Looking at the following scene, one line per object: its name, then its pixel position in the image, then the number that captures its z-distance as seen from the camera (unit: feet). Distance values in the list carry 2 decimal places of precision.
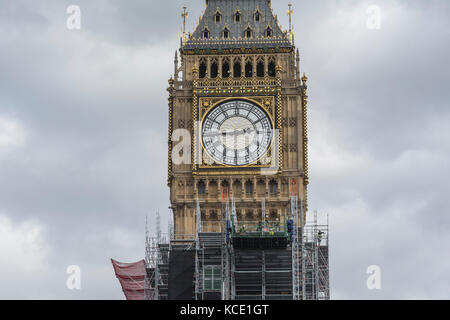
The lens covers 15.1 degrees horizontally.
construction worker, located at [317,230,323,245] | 379.35
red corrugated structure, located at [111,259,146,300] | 374.84
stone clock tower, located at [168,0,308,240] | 389.39
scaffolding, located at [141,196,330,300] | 362.94
